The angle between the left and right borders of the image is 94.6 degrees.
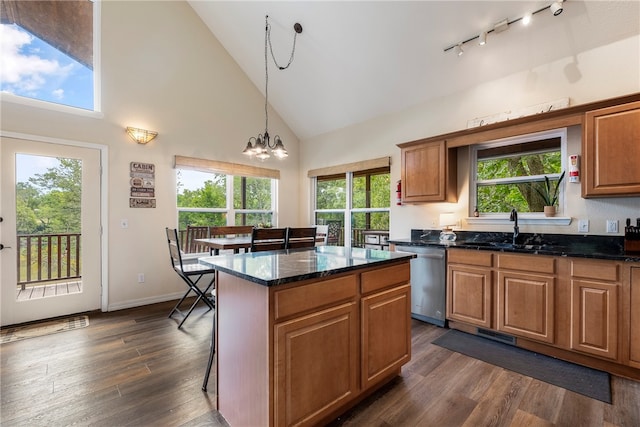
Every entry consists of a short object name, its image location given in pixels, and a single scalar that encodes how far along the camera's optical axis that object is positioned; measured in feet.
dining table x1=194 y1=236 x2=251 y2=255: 10.44
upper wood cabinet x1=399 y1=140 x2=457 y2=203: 11.12
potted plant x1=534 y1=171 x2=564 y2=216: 9.55
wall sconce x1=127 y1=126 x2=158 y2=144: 12.19
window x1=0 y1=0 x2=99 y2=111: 10.27
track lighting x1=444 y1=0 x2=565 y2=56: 7.68
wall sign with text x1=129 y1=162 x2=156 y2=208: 12.39
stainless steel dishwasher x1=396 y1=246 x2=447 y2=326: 10.22
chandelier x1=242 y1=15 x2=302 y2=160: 10.30
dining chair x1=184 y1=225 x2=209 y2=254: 14.28
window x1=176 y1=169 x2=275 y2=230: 14.10
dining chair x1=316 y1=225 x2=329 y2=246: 13.10
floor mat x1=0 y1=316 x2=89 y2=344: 9.29
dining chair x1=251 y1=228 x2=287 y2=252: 8.21
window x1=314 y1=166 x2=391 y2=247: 14.74
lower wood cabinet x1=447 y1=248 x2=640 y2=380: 7.04
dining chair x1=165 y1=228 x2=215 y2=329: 10.11
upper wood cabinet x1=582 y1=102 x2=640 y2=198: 7.46
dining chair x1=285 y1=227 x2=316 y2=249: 9.07
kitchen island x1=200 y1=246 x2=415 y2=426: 4.50
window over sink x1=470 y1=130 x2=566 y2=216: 9.82
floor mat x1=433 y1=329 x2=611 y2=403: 6.77
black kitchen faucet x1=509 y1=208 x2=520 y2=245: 9.74
